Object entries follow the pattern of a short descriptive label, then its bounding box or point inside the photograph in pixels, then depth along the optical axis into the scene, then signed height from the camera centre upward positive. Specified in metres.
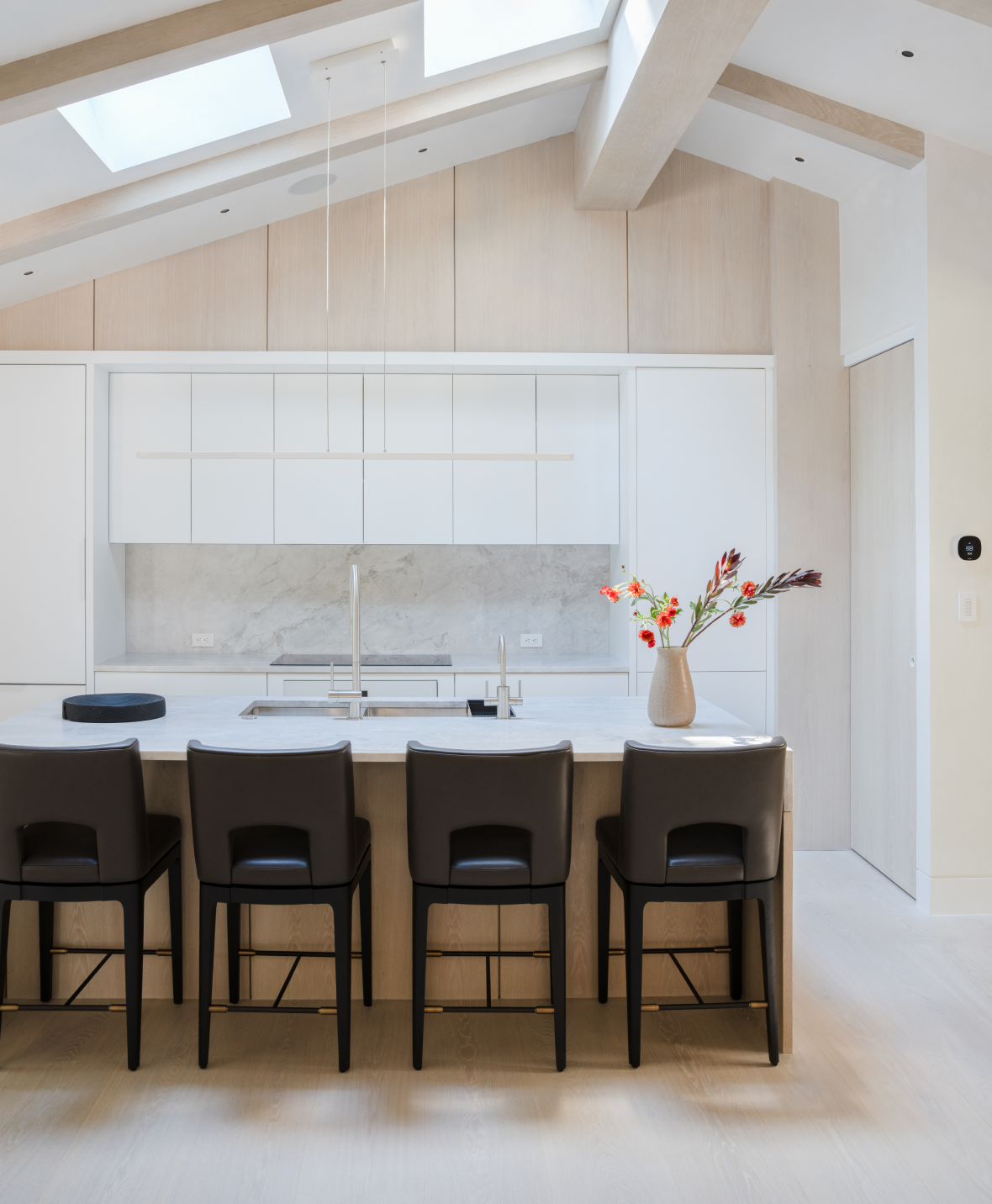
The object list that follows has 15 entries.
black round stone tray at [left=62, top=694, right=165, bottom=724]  2.94 -0.37
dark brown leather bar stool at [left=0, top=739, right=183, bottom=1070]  2.36 -0.65
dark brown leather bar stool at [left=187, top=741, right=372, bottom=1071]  2.36 -0.63
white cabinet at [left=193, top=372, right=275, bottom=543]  4.55 +0.68
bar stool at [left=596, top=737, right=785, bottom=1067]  2.39 -0.65
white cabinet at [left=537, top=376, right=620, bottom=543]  4.62 +0.66
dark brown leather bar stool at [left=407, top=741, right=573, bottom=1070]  2.36 -0.61
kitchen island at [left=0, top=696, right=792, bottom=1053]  2.84 -1.03
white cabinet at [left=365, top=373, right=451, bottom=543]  4.56 +0.67
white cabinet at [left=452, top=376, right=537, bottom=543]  4.59 +0.67
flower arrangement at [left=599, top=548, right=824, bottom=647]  2.76 +0.01
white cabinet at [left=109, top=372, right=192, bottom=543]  4.55 +0.79
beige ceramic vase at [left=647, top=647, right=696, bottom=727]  2.90 -0.31
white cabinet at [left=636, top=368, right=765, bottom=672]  4.45 +0.57
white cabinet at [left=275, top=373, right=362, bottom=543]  4.56 +0.67
